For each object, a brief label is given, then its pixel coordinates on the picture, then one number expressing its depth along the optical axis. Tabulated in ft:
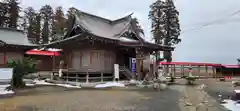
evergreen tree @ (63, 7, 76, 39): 102.89
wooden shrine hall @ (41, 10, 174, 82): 41.65
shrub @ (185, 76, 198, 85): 51.08
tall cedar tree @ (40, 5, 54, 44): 98.84
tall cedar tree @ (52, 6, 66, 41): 97.56
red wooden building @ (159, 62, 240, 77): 90.08
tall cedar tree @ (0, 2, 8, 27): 90.27
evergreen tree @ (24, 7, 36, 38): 100.59
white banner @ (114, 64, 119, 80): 42.28
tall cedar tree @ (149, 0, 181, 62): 88.57
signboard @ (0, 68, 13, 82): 27.85
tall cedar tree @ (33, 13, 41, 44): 98.22
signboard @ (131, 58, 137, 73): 49.27
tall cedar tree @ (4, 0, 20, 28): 91.69
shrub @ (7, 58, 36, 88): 33.50
